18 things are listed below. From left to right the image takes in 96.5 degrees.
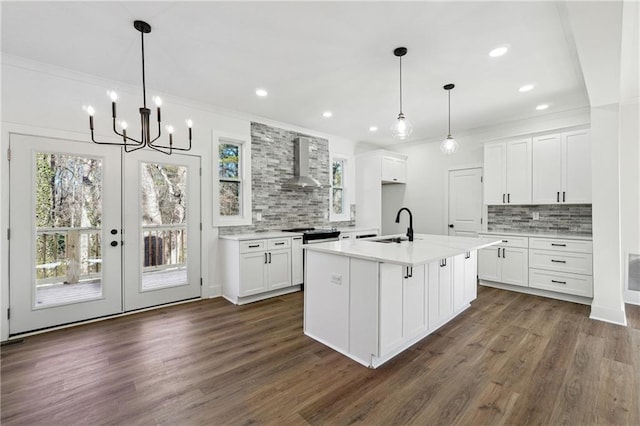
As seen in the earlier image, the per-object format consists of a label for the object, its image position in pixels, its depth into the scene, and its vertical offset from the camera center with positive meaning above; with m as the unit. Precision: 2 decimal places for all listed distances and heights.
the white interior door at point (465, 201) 5.30 +0.22
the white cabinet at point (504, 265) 4.36 -0.82
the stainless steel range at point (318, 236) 4.51 -0.36
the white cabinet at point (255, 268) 3.89 -0.78
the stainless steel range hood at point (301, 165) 5.01 +0.87
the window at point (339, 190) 6.06 +0.50
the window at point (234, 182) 4.44 +0.50
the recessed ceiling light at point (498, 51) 2.68 +1.55
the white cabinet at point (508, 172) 4.48 +0.67
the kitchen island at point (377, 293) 2.28 -0.73
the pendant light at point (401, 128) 2.85 +0.86
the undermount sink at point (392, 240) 3.32 -0.31
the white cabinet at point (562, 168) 4.00 +0.66
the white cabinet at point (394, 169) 5.85 +0.93
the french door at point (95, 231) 2.92 -0.20
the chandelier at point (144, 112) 2.34 +0.85
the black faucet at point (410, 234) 3.20 -0.23
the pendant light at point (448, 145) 3.54 +0.85
